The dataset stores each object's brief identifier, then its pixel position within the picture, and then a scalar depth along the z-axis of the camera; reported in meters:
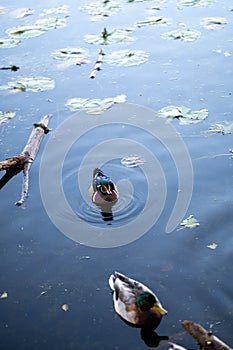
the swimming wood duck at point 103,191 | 6.38
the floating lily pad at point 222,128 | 7.34
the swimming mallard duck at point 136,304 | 4.80
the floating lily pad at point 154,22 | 10.63
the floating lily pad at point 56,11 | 11.50
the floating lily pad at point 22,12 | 11.49
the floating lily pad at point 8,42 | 10.20
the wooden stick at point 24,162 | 6.63
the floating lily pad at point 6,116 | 7.99
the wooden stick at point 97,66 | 9.04
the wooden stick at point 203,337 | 4.23
